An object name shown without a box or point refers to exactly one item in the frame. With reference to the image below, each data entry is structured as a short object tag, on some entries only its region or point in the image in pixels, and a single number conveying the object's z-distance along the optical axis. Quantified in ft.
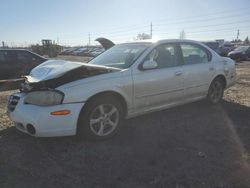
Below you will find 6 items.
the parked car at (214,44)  57.33
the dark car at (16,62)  24.03
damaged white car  8.68
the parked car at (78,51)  110.26
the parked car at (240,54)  52.70
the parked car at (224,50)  62.47
